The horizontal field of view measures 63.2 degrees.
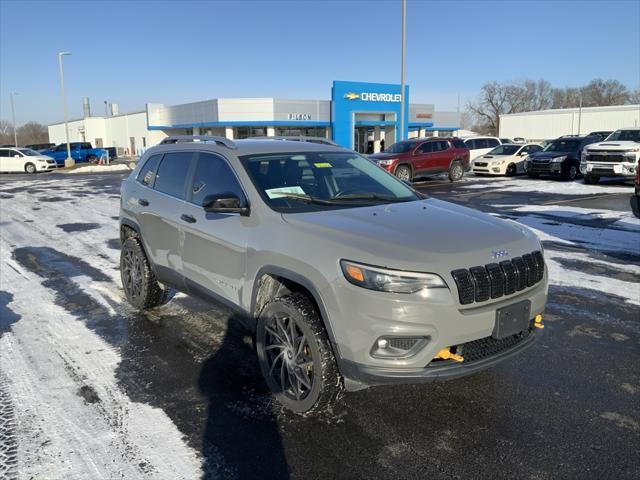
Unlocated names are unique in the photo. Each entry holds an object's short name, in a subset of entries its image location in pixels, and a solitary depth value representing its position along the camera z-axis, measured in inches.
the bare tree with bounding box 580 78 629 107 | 3984.3
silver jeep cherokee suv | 117.7
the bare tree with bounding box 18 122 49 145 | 4025.6
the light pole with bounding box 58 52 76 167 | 1551.4
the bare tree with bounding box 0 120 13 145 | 3951.8
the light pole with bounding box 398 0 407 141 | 948.0
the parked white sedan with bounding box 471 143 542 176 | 922.7
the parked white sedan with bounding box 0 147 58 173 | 1314.0
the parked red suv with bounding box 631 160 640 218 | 305.7
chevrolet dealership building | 1814.7
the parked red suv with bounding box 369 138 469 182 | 793.6
